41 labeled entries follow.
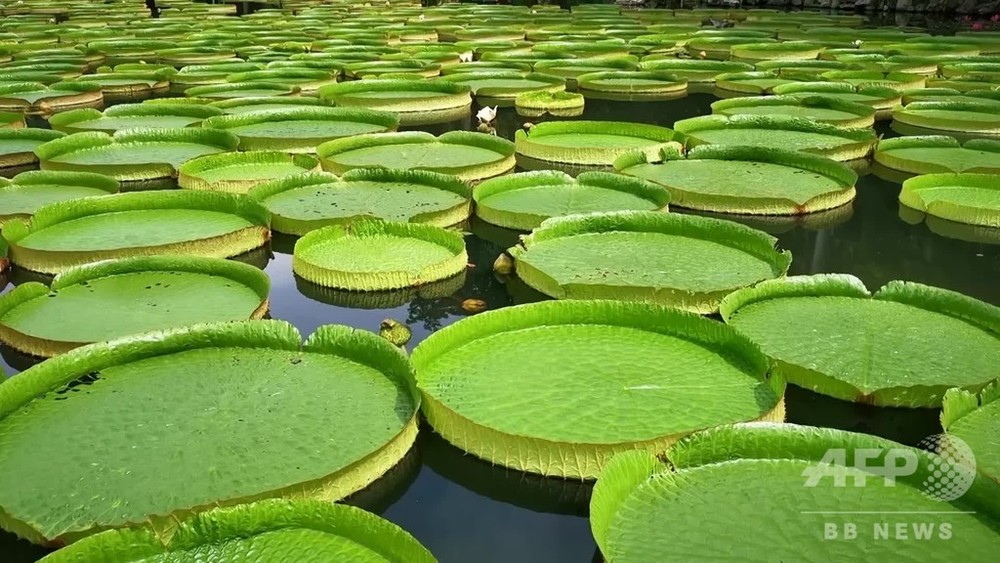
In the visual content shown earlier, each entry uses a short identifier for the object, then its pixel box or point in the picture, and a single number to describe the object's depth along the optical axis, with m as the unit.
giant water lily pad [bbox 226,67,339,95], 6.93
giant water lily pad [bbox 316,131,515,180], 4.14
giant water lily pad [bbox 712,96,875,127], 5.41
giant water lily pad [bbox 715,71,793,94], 6.78
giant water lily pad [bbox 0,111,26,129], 5.32
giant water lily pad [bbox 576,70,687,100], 6.96
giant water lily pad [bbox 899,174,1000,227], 3.51
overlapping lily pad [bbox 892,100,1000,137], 5.14
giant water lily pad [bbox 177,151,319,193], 3.96
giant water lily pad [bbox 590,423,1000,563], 1.44
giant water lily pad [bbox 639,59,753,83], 7.75
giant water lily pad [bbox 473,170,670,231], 3.48
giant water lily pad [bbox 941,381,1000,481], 1.69
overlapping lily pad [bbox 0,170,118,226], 3.74
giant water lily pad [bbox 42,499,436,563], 1.37
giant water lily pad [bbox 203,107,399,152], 4.64
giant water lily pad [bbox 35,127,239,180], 4.16
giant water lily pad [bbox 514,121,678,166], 4.64
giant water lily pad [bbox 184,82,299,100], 6.45
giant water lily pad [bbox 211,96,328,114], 5.81
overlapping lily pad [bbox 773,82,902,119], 5.92
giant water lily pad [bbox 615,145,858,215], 3.65
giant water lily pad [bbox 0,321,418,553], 1.58
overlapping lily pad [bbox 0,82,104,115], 6.13
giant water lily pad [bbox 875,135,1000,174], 4.17
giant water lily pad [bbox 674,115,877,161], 4.57
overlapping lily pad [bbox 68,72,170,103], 7.20
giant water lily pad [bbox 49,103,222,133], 5.25
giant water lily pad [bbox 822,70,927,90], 6.57
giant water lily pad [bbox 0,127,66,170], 4.59
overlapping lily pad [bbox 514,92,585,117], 6.07
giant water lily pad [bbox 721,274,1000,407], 2.01
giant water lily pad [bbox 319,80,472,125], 6.05
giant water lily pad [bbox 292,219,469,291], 2.78
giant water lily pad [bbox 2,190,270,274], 2.96
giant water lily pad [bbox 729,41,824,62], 8.45
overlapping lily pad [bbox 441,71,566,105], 6.69
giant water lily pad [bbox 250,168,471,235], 3.34
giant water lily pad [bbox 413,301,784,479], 1.76
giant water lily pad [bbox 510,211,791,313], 2.55
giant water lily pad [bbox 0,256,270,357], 2.33
